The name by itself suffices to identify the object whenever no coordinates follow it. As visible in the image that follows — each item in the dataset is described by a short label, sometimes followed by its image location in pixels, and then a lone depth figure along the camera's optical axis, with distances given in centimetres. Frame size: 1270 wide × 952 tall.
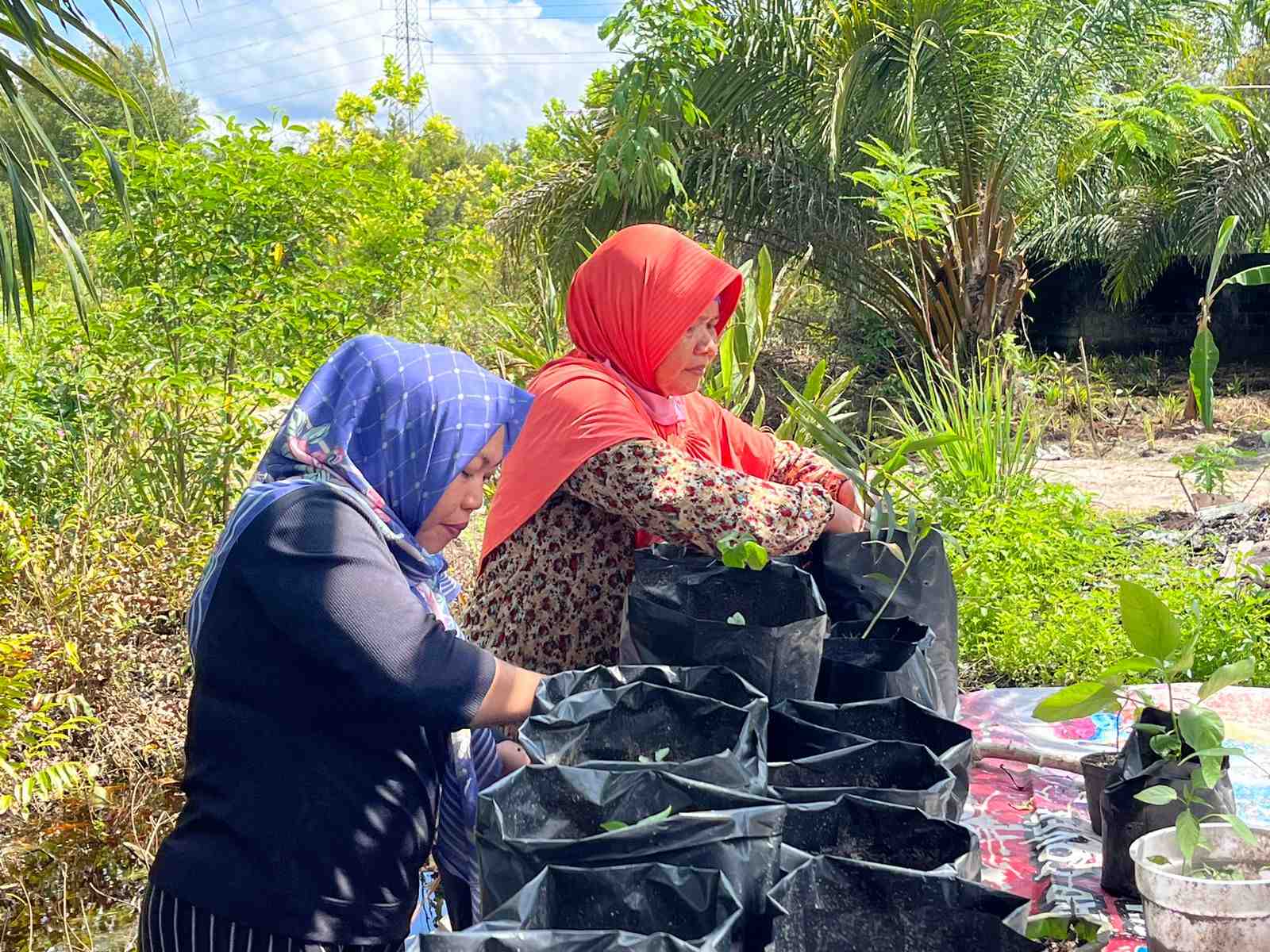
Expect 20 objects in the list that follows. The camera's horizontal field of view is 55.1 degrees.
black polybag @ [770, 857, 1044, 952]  116
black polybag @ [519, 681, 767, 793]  147
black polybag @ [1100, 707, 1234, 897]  153
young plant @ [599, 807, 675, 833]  124
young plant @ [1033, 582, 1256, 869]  130
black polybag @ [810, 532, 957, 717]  211
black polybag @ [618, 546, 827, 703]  169
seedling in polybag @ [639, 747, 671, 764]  144
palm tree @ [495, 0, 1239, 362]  786
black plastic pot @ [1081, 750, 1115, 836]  176
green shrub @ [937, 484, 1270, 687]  323
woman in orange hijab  200
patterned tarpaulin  164
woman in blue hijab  138
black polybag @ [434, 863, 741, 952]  118
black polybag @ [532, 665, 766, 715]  158
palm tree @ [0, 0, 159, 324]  303
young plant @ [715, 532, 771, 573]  183
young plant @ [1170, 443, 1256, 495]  227
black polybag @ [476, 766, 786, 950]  124
